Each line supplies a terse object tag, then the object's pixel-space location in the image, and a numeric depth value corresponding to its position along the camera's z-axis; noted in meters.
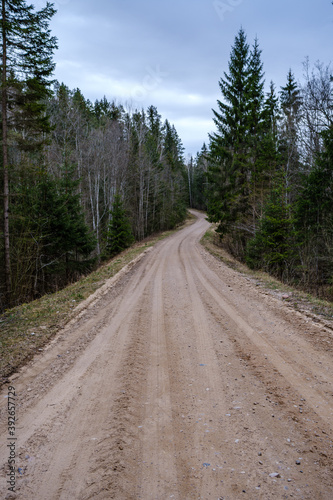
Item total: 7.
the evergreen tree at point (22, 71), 10.16
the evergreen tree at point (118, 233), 20.62
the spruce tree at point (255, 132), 17.30
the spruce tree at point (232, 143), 18.84
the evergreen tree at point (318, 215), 14.61
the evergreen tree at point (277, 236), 12.81
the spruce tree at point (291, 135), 18.56
